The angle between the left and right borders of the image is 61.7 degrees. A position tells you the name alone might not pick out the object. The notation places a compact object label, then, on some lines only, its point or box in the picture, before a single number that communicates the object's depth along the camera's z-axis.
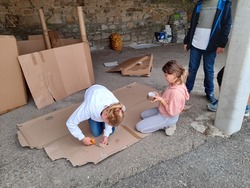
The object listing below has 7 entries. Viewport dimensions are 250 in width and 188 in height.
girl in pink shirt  1.92
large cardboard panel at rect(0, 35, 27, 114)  2.46
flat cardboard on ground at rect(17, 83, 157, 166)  1.87
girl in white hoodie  1.65
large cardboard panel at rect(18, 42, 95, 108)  2.64
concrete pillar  1.70
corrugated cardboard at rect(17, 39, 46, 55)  3.29
